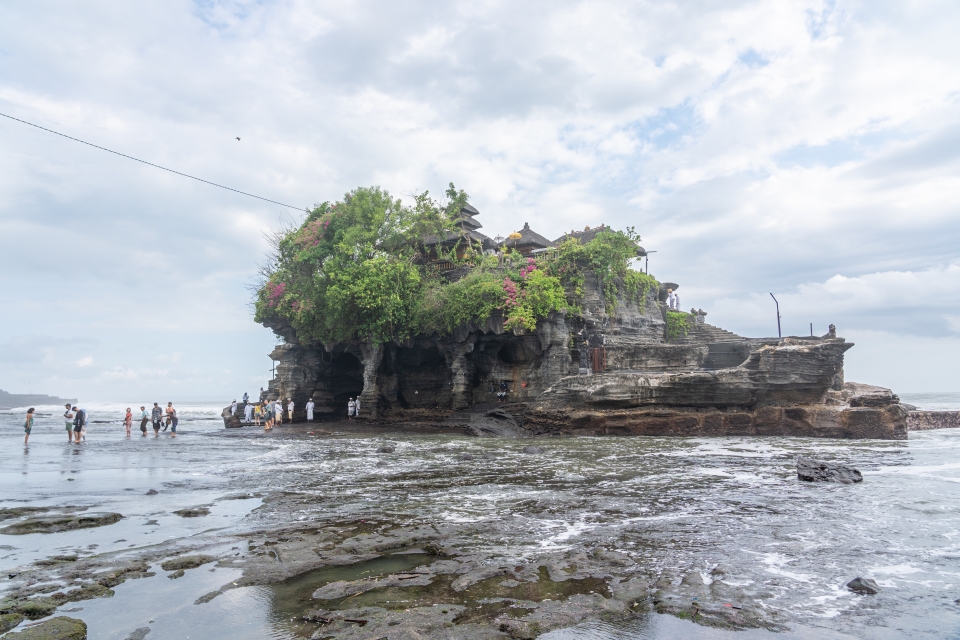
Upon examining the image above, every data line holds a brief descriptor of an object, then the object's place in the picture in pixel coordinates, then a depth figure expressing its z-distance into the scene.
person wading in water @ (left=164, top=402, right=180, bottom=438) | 25.43
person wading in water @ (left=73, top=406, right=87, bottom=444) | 20.72
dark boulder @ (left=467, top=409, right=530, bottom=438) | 23.75
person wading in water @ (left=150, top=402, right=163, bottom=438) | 26.22
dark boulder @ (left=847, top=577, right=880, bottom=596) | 5.08
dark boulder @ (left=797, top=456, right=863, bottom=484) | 10.76
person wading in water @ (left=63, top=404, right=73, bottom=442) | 20.39
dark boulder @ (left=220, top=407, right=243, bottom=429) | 31.48
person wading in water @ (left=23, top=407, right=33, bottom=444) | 19.67
